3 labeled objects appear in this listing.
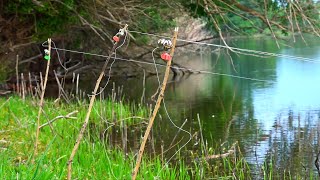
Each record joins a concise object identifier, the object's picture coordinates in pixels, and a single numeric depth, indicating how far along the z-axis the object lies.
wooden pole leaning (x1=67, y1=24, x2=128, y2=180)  5.83
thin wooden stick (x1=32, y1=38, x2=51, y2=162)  6.77
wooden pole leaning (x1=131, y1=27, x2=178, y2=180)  5.06
